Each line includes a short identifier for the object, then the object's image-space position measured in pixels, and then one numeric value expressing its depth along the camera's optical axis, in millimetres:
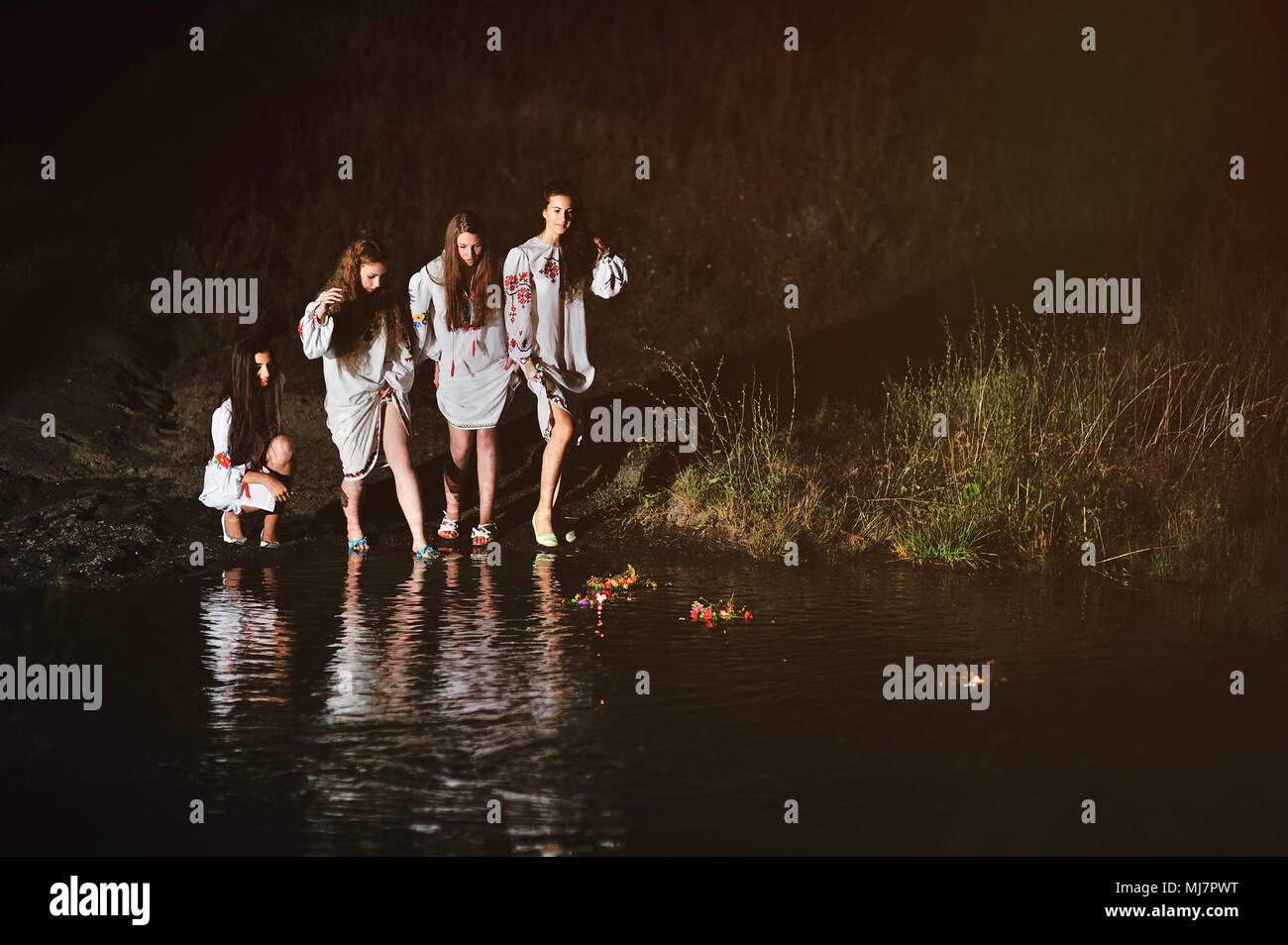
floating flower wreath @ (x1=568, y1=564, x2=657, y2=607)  8852
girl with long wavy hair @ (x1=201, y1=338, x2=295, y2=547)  10539
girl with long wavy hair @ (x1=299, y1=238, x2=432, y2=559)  9859
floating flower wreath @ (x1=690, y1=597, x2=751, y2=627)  8297
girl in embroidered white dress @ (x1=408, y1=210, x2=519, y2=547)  10117
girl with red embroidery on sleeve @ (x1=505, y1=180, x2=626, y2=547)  10320
